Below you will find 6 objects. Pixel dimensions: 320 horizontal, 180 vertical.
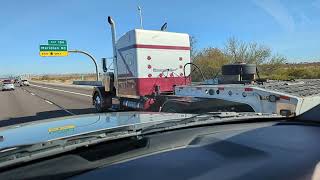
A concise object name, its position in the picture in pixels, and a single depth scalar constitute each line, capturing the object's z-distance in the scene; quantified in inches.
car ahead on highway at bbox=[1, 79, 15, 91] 2805.1
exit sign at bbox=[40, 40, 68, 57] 2279.8
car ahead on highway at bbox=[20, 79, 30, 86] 3986.2
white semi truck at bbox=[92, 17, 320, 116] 322.0
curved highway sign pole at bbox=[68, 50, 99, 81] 1949.4
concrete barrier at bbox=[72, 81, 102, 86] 2576.3
